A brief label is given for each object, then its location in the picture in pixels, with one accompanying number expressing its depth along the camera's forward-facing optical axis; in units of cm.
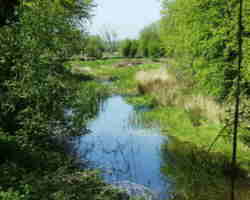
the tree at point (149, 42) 4950
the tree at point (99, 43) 6330
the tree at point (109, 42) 8734
